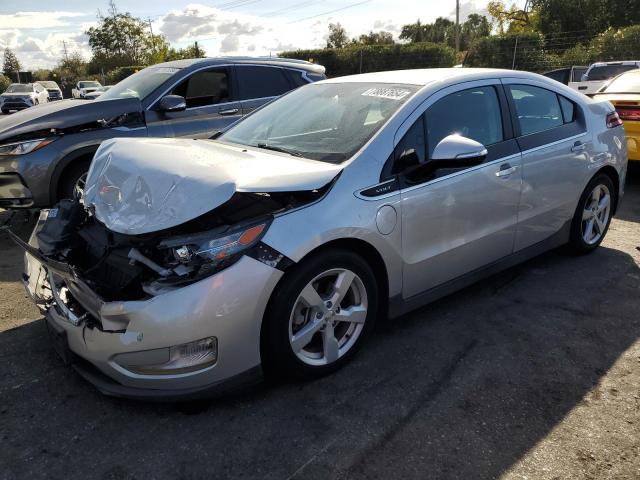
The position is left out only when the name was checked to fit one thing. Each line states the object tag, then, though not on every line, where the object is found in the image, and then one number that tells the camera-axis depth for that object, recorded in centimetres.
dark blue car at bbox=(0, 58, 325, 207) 542
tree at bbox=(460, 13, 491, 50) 6612
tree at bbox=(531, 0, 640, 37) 3181
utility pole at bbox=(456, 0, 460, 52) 3616
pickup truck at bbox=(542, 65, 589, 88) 1581
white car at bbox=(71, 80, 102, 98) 3750
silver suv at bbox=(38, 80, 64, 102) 3530
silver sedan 253
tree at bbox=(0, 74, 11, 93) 4916
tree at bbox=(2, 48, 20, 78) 7372
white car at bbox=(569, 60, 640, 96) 1371
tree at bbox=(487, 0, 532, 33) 3891
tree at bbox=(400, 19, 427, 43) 9925
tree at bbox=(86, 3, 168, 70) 5831
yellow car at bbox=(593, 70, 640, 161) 681
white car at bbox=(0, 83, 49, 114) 2706
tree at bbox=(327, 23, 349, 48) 6519
